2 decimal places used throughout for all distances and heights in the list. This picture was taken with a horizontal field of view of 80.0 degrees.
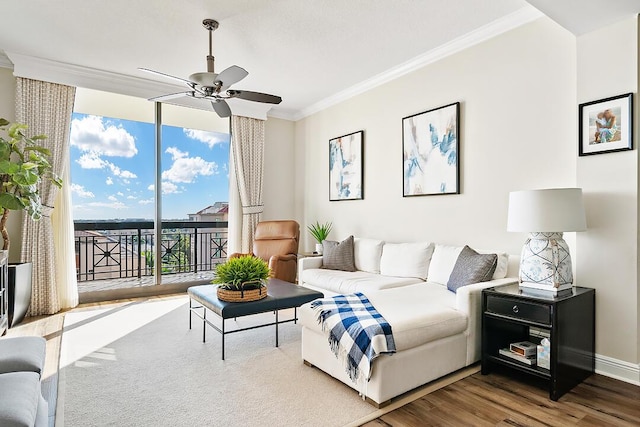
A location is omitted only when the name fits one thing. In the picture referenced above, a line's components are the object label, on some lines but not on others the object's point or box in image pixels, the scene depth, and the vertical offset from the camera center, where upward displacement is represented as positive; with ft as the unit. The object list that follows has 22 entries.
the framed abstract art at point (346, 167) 17.17 +2.02
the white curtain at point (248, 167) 19.49 +2.21
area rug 7.08 -3.83
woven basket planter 9.95 -2.24
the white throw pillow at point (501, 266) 10.41 -1.55
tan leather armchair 15.97 -1.68
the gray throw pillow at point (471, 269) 9.88 -1.55
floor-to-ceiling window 17.81 +0.92
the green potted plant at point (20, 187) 12.14 +0.77
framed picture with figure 8.48 +1.97
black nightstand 7.77 -2.60
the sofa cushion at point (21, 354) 5.41 -2.17
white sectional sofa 7.57 -2.51
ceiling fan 10.31 +3.54
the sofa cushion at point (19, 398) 3.91 -2.14
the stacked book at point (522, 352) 8.41 -3.22
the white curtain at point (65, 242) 14.93 -1.26
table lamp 8.28 -0.39
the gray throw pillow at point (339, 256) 15.42 -1.88
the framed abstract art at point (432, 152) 12.88 +2.09
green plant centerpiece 10.02 -1.87
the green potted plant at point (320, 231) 18.13 -1.07
